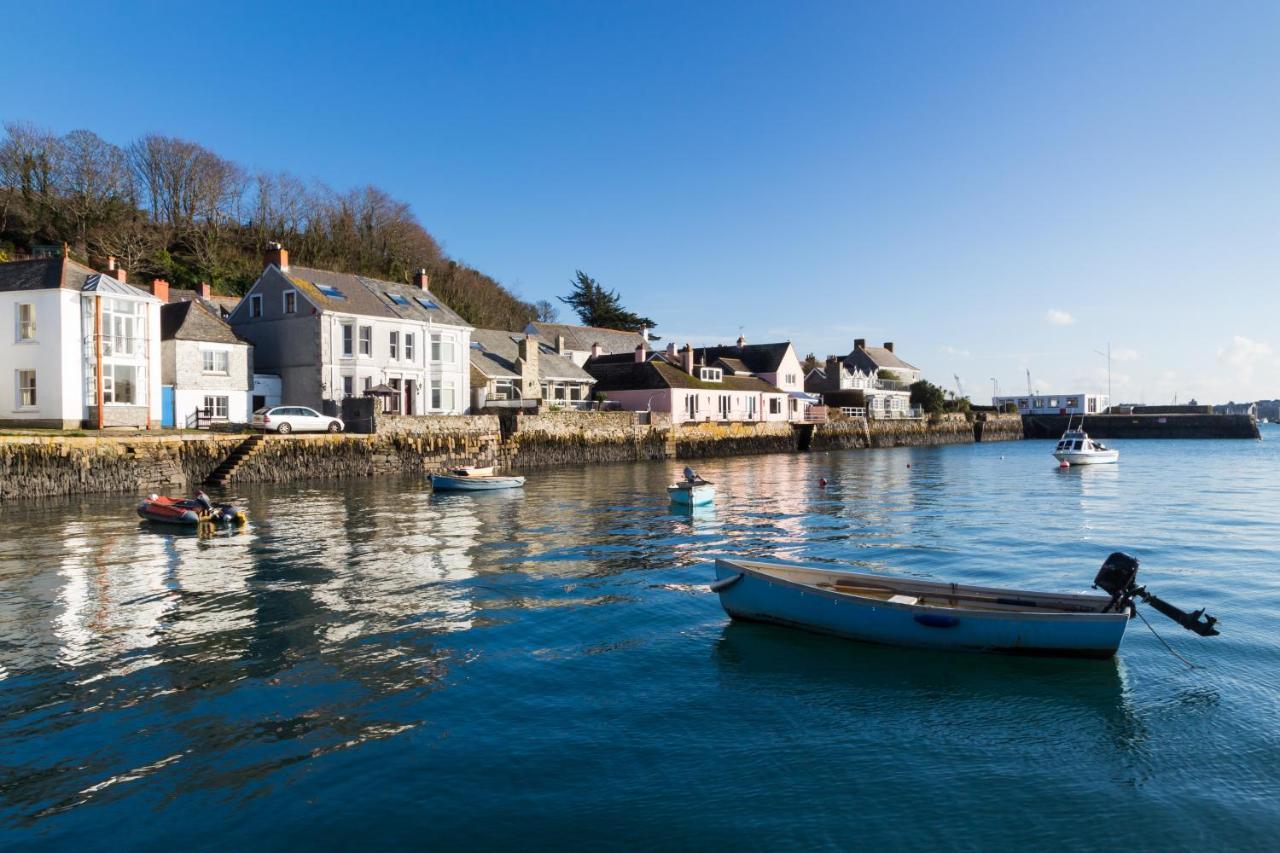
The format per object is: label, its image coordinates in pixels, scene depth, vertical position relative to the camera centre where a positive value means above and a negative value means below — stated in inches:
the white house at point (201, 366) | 1813.5 +149.9
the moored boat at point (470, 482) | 1534.2 -105.5
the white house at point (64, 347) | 1569.9 +169.9
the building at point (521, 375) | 2415.1 +163.0
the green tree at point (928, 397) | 4362.7 +127.1
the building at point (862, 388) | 3951.8 +171.9
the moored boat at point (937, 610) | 499.2 -124.5
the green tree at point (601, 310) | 4264.3 +606.8
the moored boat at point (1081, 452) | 2432.3 -103.2
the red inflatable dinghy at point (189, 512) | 1043.9 -105.3
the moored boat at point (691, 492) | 1267.2 -107.3
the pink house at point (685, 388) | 2866.6 +133.5
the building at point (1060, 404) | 5703.7 +104.4
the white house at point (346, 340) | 2025.1 +232.3
